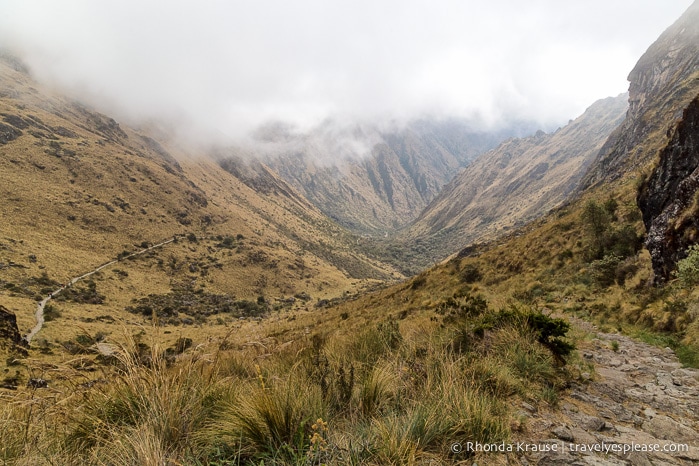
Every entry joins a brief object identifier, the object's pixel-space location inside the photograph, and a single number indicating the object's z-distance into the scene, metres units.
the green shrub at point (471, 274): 25.72
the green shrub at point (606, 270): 13.56
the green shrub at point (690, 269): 8.73
